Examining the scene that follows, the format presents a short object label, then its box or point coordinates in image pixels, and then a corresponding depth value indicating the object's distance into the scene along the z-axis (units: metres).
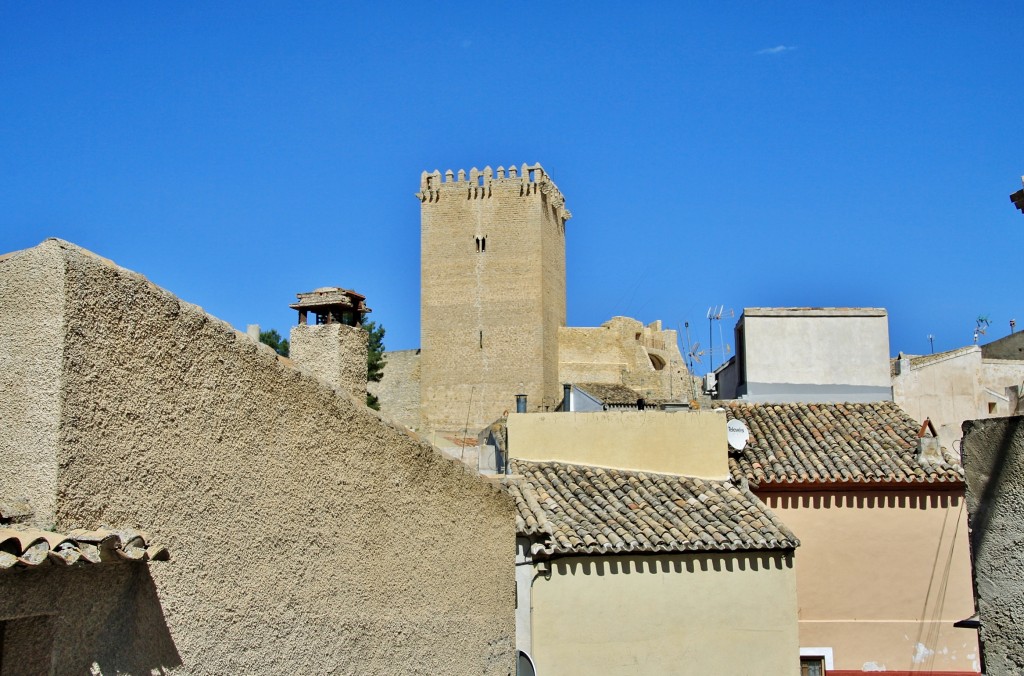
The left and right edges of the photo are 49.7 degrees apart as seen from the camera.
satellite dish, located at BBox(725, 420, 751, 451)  15.37
